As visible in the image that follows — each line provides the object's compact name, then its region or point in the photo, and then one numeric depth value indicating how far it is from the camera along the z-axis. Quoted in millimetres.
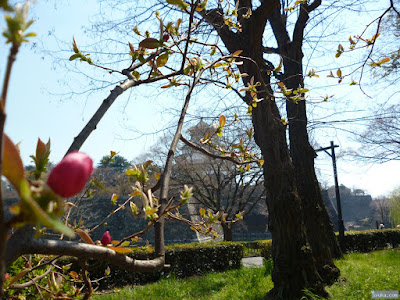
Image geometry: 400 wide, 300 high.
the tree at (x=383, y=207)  36469
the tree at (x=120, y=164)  32828
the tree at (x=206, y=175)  13227
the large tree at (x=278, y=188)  3691
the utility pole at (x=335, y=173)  9336
